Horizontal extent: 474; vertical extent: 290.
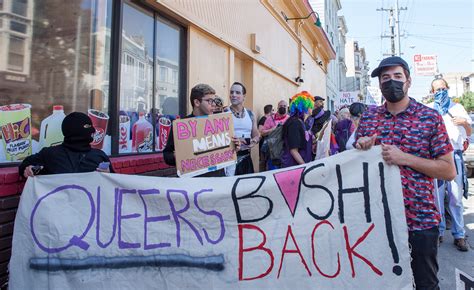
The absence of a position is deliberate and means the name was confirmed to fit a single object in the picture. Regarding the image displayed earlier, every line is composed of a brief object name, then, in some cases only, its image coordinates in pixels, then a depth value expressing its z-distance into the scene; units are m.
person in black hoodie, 2.77
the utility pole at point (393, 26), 27.96
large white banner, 2.46
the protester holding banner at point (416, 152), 2.17
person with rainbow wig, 3.97
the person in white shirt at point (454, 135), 4.66
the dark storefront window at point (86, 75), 3.22
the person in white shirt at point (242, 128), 4.07
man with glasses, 3.28
